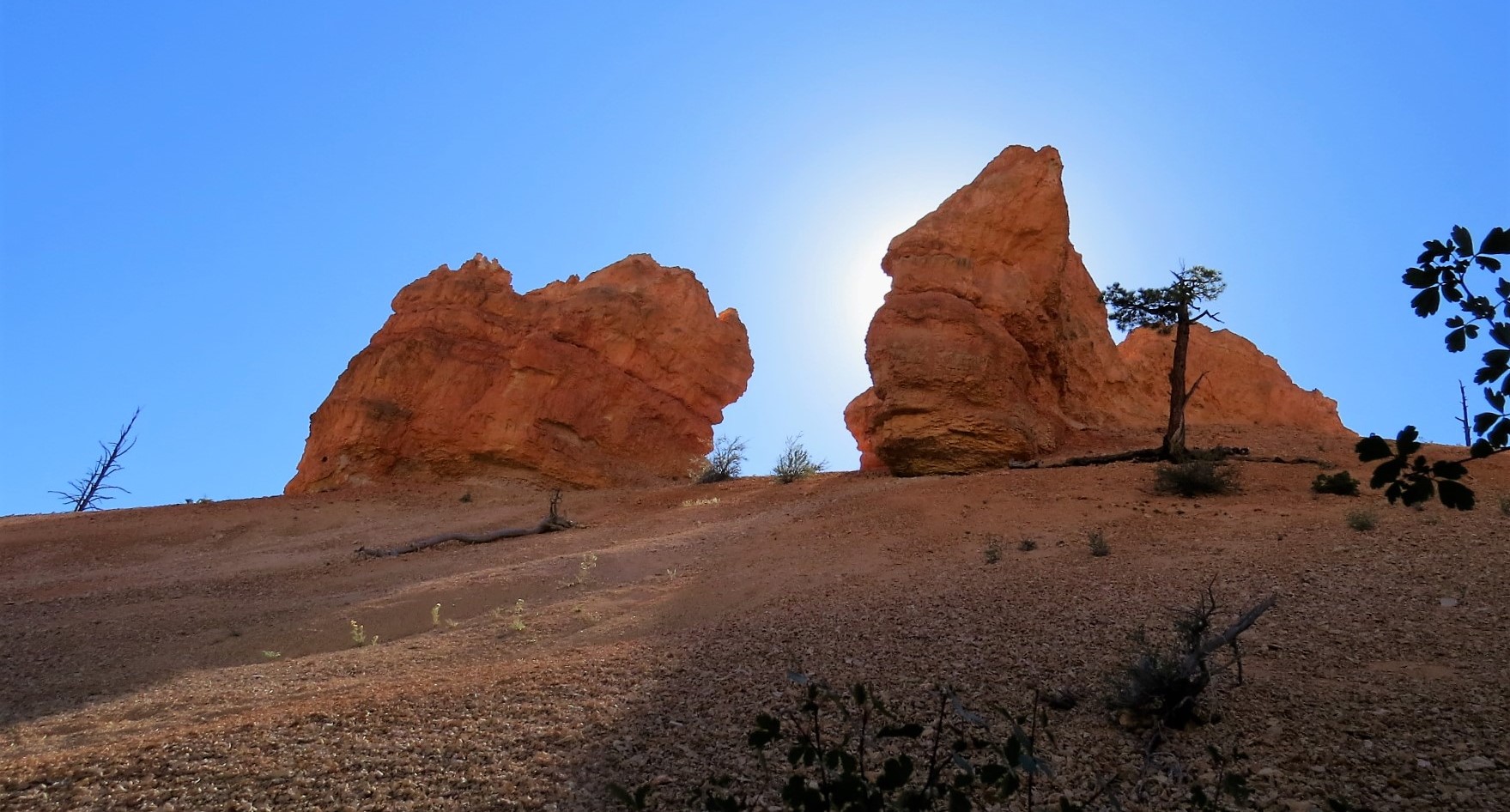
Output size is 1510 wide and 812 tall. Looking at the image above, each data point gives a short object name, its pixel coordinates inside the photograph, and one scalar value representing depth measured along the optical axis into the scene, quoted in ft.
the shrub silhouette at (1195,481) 44.45
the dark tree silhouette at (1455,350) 7.78
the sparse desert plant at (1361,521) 31.76
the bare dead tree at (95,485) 93.50
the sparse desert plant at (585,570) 37.35
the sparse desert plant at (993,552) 32.65
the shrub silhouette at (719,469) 77.92
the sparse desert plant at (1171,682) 16.11
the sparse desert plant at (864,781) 6.50
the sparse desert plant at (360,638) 30.53
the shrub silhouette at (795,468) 69.62
